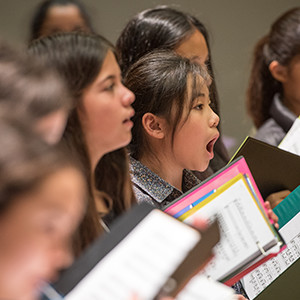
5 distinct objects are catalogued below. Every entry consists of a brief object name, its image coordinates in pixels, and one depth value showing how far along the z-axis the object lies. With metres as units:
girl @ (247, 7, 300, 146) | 3.94
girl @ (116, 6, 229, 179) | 3.72
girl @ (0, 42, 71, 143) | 2.61
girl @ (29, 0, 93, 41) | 4.21
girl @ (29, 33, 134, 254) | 3.10
